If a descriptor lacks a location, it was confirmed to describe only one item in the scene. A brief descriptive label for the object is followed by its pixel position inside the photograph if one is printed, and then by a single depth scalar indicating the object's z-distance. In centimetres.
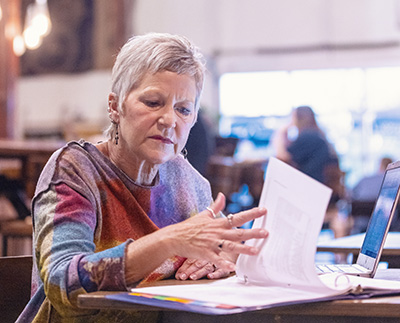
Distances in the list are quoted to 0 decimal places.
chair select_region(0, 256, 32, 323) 178
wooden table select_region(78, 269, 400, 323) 137
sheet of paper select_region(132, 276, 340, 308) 137
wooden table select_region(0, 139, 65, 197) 468
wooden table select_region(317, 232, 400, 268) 206
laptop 167
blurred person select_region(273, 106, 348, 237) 586
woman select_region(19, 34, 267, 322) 148
